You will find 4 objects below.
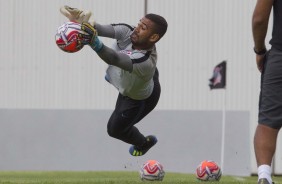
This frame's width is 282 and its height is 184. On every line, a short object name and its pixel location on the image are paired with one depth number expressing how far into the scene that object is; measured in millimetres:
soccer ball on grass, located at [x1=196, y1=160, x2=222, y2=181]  22125
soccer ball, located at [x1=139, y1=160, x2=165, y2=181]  22141
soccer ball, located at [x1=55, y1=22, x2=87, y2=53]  15891
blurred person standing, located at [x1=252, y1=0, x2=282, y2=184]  13242
